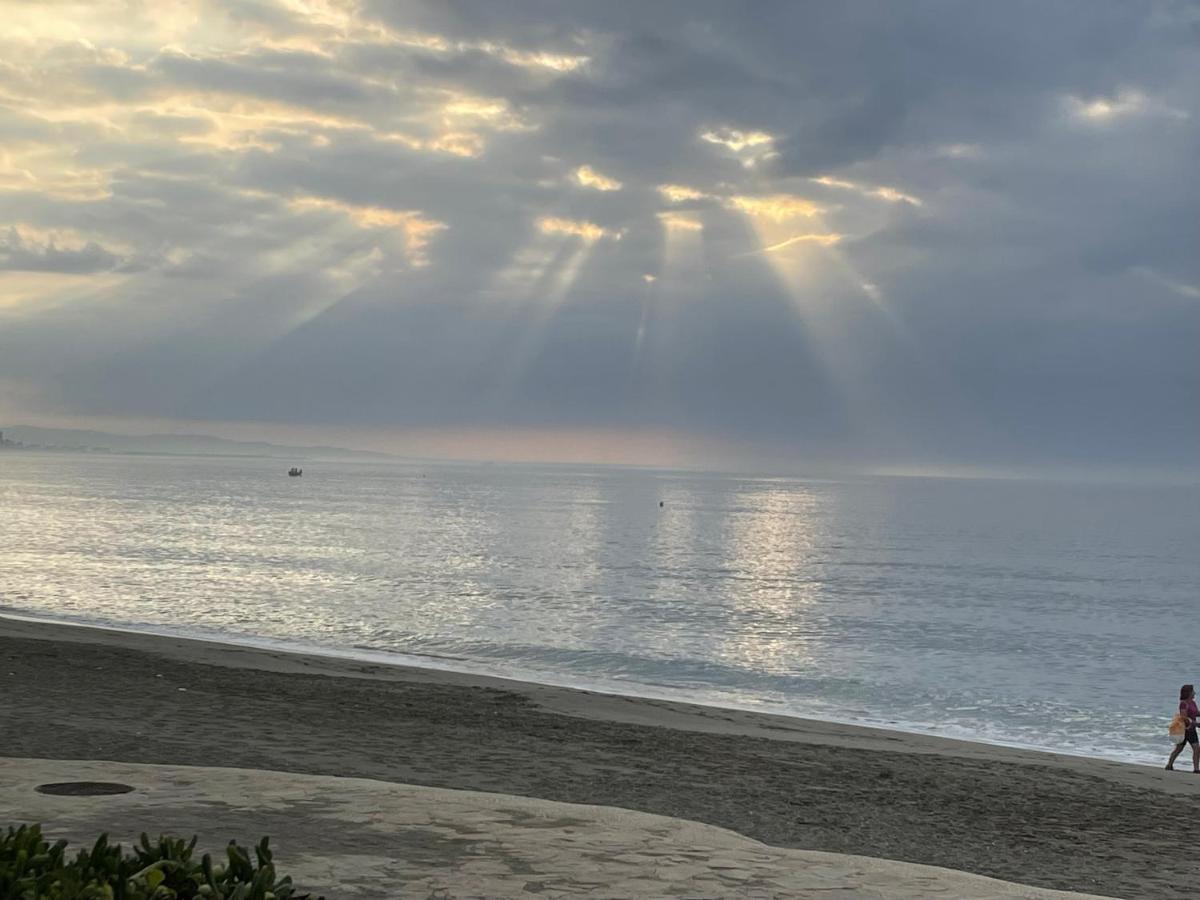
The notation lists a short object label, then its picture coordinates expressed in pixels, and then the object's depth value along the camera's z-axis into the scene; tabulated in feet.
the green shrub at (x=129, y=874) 16.40
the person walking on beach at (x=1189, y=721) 66.08
